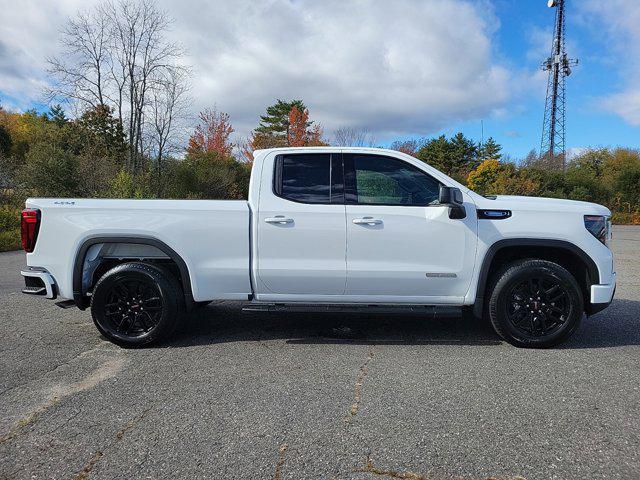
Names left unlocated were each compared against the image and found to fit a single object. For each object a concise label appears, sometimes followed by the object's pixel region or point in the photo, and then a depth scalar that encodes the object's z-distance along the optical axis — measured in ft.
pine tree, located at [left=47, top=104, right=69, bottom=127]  124.75
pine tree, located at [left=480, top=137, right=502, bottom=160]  114.16
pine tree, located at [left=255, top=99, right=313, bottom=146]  133.69
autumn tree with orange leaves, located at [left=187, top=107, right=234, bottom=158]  115.75
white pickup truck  13.87
